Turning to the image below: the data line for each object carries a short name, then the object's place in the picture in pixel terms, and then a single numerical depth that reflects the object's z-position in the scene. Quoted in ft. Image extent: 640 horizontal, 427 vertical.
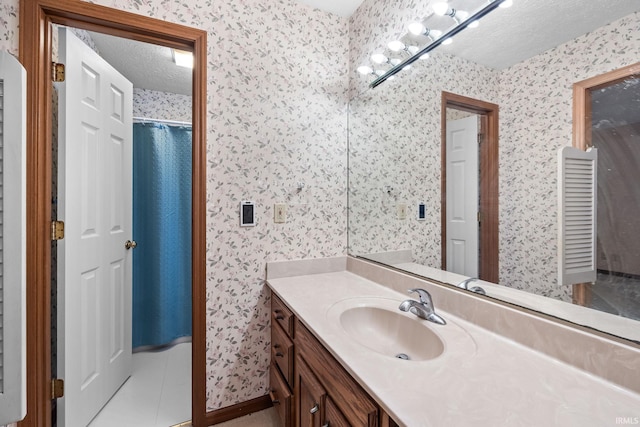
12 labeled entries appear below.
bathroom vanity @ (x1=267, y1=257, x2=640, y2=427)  1.83
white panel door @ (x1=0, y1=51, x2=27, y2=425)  2.77
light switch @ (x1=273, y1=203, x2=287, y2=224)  5.26
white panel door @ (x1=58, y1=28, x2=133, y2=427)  4.41
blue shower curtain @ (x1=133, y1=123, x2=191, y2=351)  7.56
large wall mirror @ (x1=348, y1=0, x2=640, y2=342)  2.26
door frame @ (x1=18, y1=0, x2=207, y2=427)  3.76
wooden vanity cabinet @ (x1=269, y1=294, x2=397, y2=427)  2.26
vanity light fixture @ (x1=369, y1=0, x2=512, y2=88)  3.20
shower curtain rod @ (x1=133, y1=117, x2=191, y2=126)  7.45
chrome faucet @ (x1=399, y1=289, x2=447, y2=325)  3.27
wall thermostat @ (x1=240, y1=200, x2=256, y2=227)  4.98
